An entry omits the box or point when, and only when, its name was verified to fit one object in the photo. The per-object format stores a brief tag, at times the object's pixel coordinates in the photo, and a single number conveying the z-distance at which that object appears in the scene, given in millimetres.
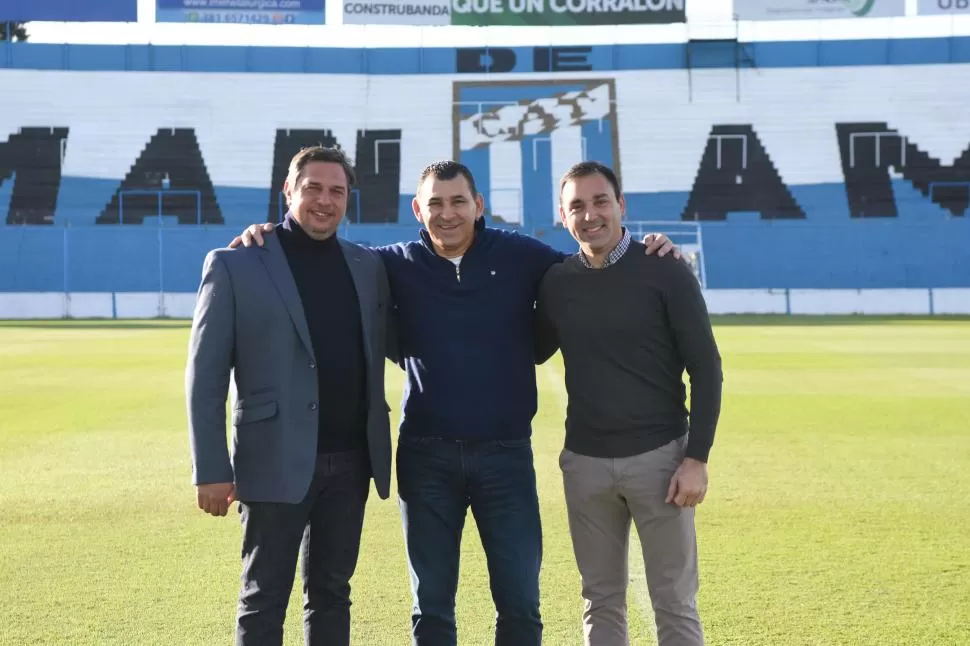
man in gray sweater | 3914
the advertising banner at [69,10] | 45375
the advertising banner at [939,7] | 46500
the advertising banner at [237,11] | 45844
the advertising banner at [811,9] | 45872
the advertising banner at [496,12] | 46719
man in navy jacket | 4070
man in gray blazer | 3928
